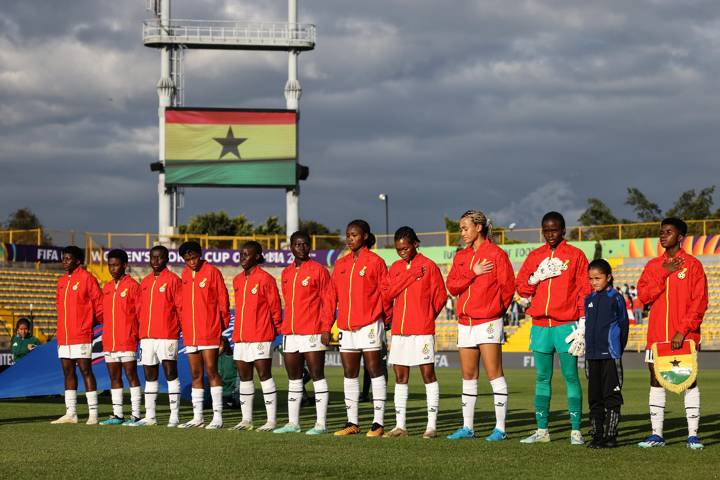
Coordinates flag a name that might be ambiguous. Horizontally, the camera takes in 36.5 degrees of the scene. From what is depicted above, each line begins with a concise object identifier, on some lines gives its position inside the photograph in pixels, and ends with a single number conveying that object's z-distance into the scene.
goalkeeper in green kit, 10.88
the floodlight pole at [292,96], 52.50
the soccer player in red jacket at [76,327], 14.46
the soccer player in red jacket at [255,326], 12.88
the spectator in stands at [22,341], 20.25
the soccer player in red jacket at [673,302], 10.34
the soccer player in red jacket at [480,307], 11.23
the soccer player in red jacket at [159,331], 13.80
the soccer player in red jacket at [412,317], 11.71
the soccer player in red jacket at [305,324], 12.40
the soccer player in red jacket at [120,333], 14.27
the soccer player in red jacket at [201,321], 13.31
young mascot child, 10.38
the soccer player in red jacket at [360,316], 12.02
